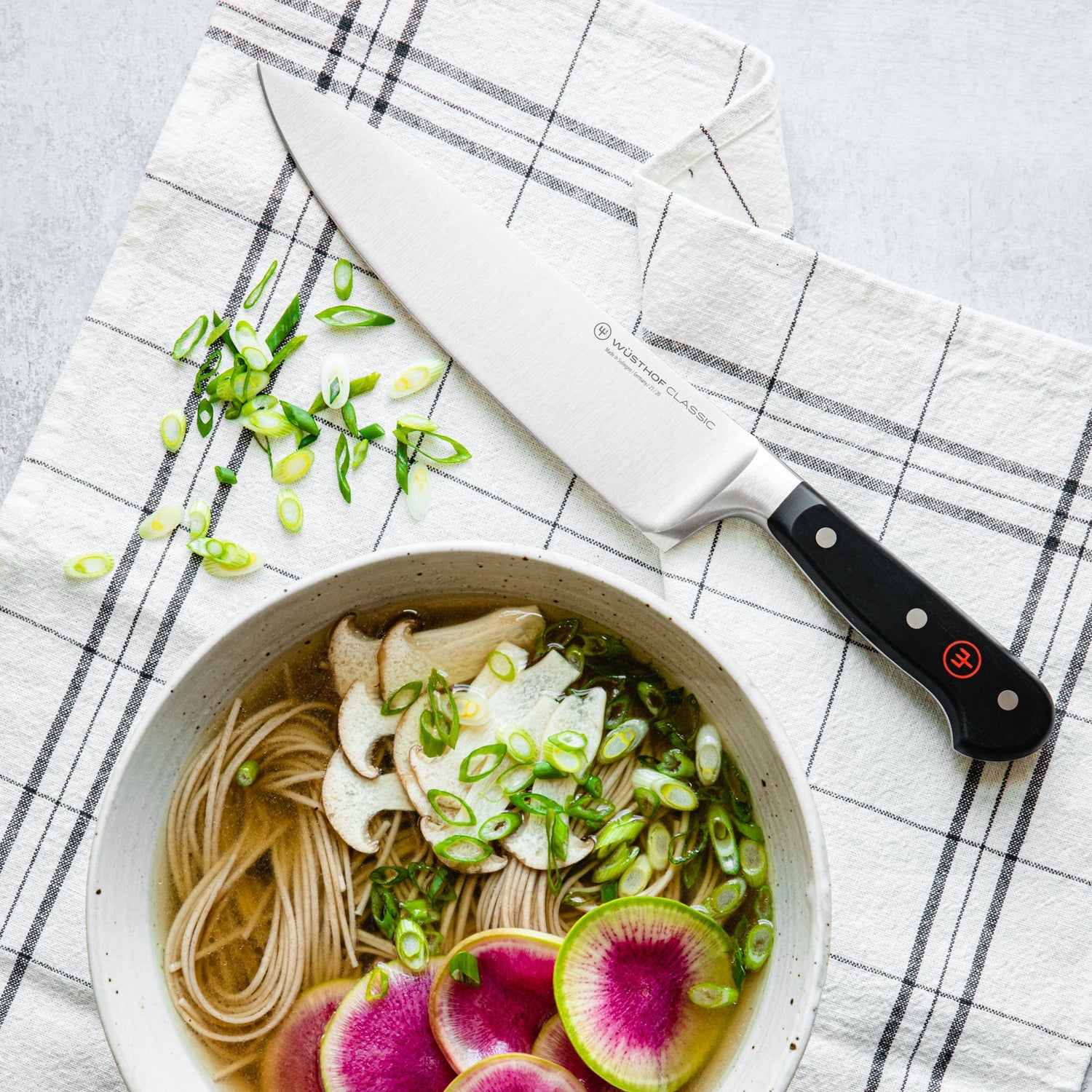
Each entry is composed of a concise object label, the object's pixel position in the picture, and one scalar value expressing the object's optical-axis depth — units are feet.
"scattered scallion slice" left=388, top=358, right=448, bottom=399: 2.41
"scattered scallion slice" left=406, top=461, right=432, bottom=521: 2.41
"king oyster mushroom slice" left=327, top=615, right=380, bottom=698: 2.33
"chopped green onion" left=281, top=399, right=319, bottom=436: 2.41
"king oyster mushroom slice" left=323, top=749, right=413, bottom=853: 2.34
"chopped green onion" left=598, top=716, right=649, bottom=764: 2.34
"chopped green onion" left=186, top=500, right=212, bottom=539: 2.41
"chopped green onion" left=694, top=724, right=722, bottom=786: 2.32
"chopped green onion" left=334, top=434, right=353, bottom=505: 2.40
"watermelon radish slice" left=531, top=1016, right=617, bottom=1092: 2.27
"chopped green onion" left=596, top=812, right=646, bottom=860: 2.32
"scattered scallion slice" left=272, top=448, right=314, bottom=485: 2.41
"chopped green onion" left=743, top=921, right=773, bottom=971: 2.28
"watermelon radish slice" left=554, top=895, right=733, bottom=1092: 2.24
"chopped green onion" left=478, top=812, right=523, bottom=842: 2.31
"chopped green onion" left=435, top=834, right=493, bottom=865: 2.30
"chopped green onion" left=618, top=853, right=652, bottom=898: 2.33
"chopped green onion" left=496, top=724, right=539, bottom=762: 2.31
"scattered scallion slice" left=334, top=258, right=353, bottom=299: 2.42
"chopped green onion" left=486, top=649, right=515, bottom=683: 2.33
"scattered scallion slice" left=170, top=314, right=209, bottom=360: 2.42
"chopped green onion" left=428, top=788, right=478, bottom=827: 2.30
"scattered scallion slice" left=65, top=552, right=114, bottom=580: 2.41
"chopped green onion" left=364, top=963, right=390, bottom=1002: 2.29
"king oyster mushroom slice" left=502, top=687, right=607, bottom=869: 2.32
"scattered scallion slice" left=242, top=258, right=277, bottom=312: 2.42
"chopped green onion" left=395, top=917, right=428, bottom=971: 2.30
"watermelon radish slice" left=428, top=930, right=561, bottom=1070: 2.27
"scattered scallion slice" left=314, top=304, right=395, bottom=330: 2.42
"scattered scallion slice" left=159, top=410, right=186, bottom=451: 2.42
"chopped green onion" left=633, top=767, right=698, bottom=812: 2.33
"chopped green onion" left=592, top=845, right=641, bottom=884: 2.32
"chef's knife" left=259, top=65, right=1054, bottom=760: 2.35
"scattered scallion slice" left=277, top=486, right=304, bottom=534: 2.41
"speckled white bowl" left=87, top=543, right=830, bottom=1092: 2.19
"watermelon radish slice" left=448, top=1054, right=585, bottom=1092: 2.21
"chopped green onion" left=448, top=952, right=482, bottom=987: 2.26
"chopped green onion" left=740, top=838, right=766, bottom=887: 2.31
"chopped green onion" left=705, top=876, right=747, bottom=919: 2.31
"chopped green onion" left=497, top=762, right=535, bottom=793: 2.31
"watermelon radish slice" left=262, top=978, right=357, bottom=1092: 2.30
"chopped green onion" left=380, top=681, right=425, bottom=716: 2.34
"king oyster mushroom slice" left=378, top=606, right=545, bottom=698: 2.34
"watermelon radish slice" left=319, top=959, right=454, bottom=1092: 2.27
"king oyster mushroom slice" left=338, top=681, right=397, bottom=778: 2.34
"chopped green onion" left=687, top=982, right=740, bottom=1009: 2.27
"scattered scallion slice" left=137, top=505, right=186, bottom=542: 2.42
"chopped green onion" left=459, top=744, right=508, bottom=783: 2.30
